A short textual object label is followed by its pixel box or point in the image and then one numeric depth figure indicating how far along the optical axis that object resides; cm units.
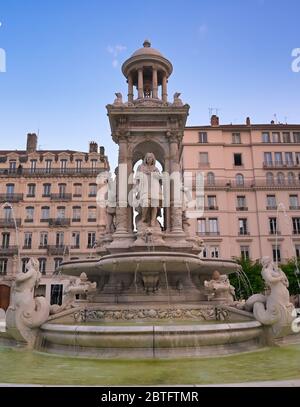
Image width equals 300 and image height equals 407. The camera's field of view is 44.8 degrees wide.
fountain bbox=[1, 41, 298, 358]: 683
